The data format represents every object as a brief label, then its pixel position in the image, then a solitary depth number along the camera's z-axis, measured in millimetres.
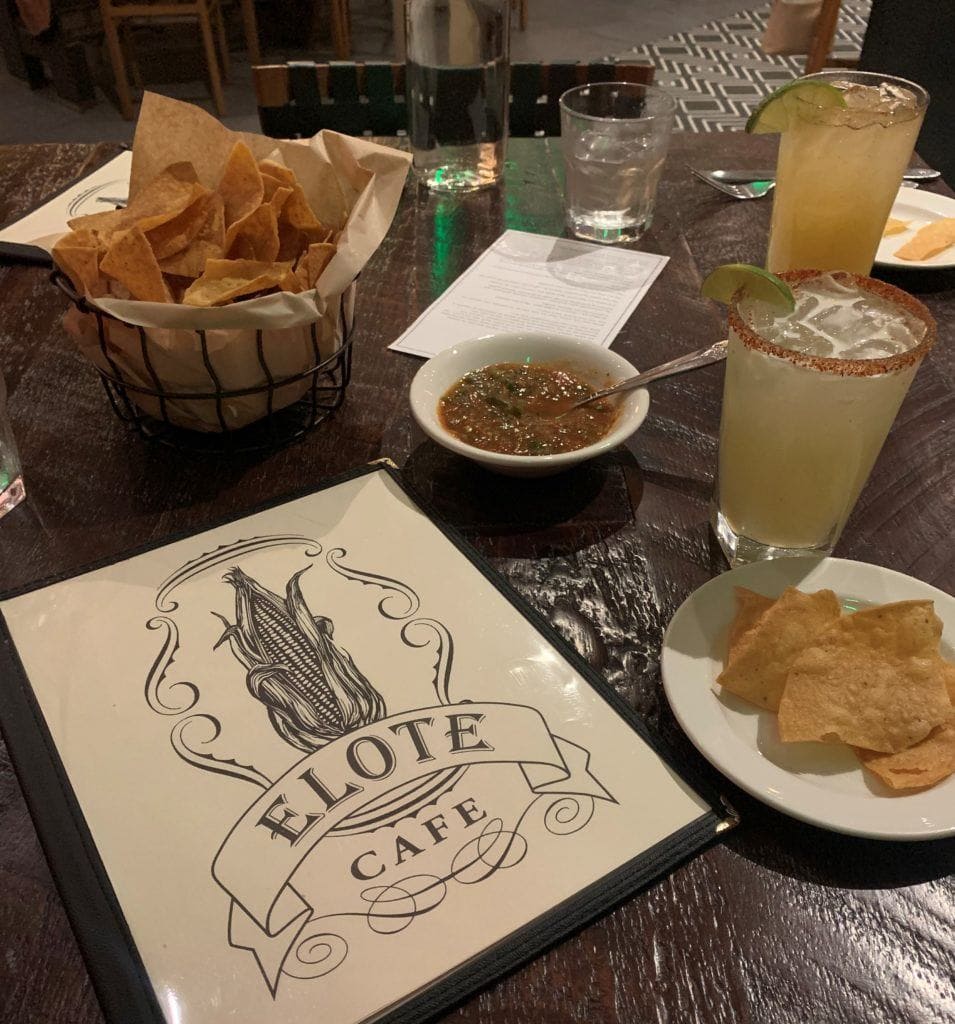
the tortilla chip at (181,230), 922
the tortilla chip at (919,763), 572
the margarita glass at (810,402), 707
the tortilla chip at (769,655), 630
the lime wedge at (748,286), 730
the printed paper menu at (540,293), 1180
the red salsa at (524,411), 896
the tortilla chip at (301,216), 934
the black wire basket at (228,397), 849
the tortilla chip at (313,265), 889
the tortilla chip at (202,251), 921
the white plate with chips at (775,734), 553
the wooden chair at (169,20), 4066
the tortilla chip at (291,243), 955
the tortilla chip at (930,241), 1279
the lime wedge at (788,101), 1091
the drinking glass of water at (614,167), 1402
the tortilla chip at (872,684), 594
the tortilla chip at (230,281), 845
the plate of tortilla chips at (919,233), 1274
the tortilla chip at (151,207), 927
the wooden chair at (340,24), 4859
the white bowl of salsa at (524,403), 864
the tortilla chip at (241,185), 932
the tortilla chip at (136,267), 850
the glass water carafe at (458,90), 1444
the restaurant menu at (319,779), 520
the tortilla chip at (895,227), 1370
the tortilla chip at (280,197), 921
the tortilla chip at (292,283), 875
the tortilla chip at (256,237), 901
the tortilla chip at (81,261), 853
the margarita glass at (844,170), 1107
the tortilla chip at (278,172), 949
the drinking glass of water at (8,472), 883
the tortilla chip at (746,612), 670
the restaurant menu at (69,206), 1312
